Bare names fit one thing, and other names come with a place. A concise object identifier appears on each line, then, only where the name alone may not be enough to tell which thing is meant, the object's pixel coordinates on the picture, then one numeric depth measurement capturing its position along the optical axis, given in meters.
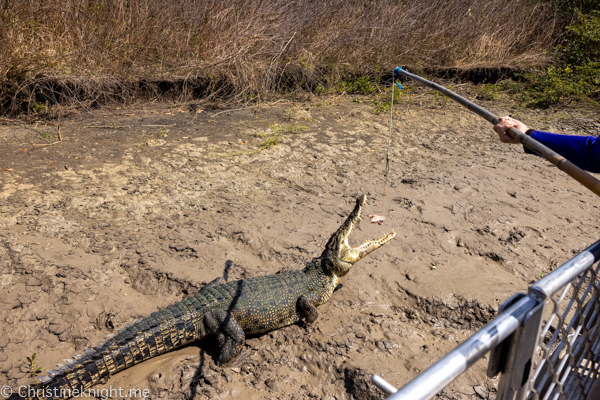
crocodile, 2.55
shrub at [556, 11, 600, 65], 9.00
